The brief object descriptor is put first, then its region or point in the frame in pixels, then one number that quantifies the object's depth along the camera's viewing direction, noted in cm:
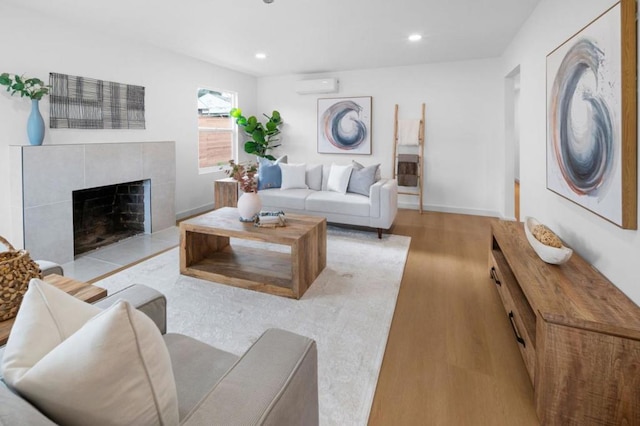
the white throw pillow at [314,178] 498
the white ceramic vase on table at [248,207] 313
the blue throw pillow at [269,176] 495
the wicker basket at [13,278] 115
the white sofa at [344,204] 410
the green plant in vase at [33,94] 305
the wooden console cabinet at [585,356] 132
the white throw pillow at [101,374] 65
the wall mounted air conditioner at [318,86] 593
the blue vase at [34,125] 316
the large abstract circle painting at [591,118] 164
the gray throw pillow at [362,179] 448
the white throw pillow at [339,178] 459
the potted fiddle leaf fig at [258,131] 619
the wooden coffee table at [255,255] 272
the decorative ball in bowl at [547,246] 189
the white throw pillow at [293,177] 490
